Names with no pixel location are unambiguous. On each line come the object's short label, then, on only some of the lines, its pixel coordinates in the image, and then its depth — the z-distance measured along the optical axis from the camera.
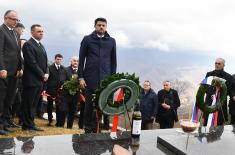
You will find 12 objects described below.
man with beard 5.61
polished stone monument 3.35
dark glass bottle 3.70
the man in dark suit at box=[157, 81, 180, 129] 8.55
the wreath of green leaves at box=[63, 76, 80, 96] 6.42
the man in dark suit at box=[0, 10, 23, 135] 5.86
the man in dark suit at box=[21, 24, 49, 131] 6.35
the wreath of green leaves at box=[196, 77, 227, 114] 4.72
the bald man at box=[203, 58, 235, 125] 8.05
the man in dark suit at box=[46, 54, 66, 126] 8.88
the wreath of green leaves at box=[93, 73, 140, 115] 4.12
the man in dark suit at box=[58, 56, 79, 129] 8.32
